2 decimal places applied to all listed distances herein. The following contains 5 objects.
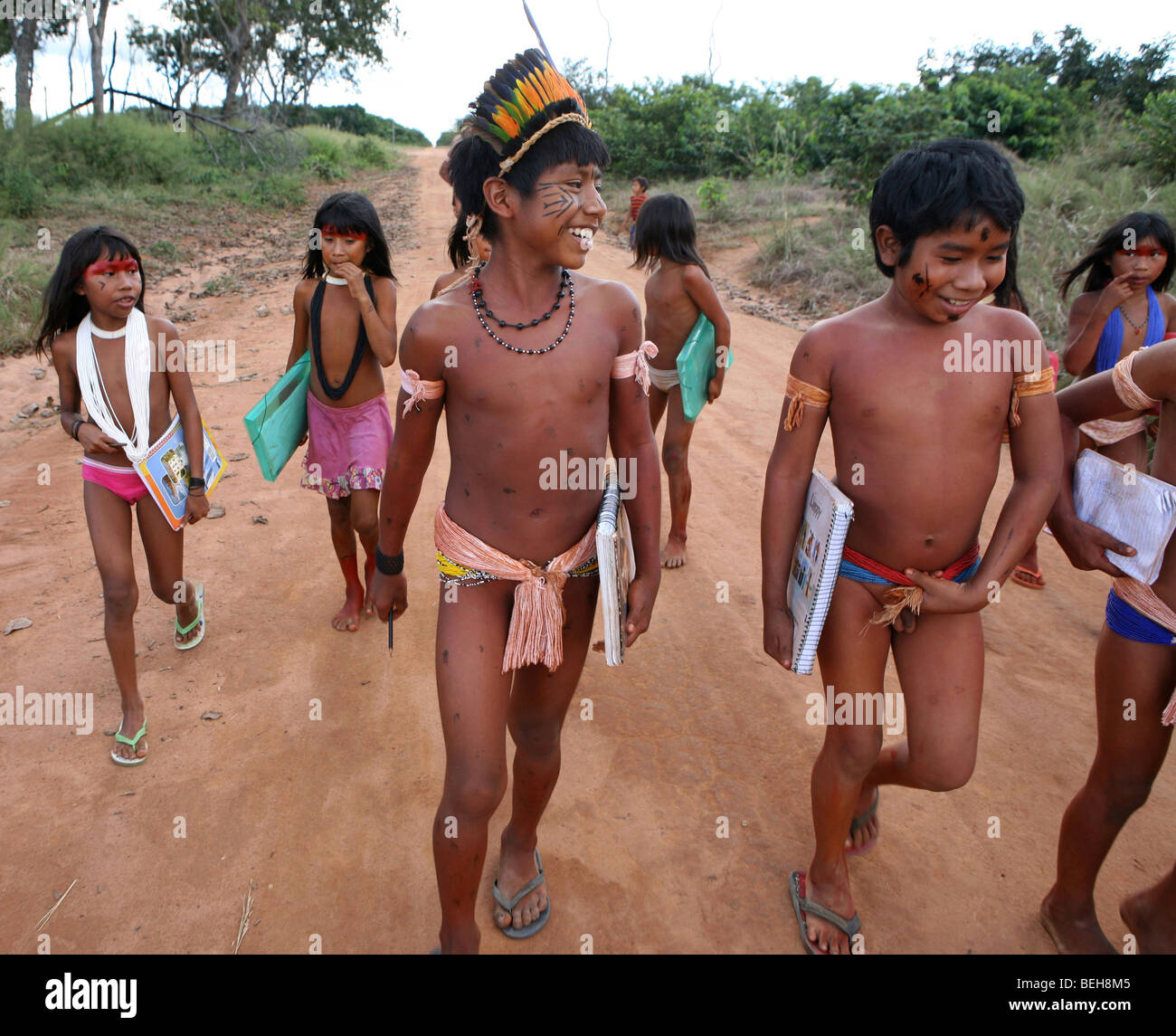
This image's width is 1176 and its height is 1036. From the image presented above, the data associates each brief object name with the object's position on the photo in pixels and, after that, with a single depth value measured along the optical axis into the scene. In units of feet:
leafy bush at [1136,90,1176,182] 33.42
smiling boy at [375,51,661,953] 7.07
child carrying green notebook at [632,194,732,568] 15.62
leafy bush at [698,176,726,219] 53.01
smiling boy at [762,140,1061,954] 7.23
